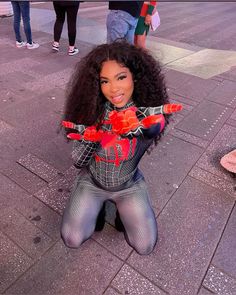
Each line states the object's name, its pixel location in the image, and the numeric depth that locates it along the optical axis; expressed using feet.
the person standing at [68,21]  16.35
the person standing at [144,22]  14.11
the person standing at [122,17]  12.63
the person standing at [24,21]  16.81
